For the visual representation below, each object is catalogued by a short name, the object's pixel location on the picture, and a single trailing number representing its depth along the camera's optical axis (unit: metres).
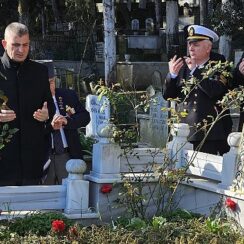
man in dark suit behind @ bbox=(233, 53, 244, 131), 6.12
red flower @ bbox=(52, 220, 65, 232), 4.86
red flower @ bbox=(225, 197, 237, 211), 5.30
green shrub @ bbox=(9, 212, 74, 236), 5.05
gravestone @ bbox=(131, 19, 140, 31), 36.79
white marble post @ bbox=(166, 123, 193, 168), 5.92
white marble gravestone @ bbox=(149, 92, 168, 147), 10.91
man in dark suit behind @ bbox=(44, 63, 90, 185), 6.24
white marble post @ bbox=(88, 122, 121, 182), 5.67
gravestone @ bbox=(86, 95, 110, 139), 10.62
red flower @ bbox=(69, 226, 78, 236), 4.78
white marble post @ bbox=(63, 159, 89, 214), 5.45
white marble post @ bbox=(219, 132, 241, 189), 5.35
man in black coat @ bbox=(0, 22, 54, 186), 5.61
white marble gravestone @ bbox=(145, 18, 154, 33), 35.40
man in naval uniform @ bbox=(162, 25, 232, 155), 6.14
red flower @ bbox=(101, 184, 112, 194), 5.63
